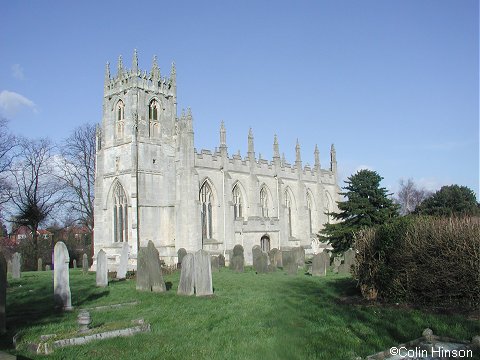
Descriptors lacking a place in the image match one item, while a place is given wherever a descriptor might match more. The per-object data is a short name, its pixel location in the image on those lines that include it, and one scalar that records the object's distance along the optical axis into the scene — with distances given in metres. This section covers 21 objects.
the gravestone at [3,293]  10.39
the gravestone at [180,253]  28.68
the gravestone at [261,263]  24.16
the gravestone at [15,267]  25.44
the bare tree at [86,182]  44.94
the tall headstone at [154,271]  16.77
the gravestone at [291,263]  23.33
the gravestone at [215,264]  26.78
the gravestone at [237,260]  25.38
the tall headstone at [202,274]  15.20
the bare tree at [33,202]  40.50
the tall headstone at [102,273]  19.34
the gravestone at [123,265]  23.19
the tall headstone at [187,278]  15.43
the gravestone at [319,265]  22.52
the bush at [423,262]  11.12
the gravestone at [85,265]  27.06
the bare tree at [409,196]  81.72
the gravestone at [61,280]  13.48
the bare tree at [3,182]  35.19
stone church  34.00
